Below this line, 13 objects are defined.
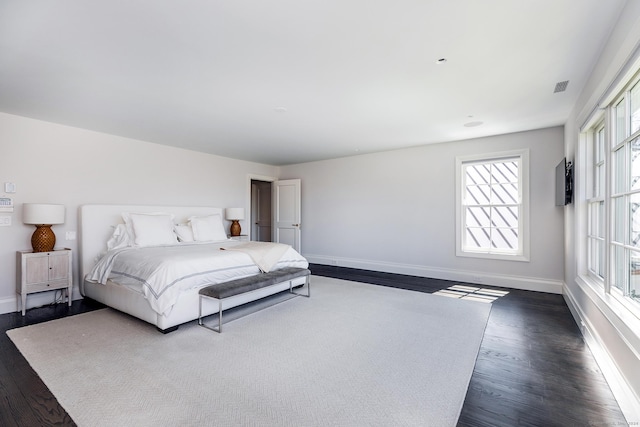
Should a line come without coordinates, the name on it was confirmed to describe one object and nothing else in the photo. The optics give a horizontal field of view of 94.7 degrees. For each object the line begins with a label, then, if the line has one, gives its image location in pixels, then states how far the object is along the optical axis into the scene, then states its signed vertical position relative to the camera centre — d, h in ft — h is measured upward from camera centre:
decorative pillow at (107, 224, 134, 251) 13.85 -1.24
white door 23.18 +0.10
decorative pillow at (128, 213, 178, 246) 13.79 -0.80
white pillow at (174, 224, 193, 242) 15.79 -1.08
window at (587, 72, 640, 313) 6.45 +0.38
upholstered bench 9.99 -2.66
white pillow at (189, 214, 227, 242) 16.22 -0.85
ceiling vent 9.58 +4.24
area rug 5.78 -3.91
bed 9.85 -1.93
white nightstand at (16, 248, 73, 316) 11.48 -2.39
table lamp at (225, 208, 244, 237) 20.12 -0.27
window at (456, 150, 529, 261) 15.42 +0.43
